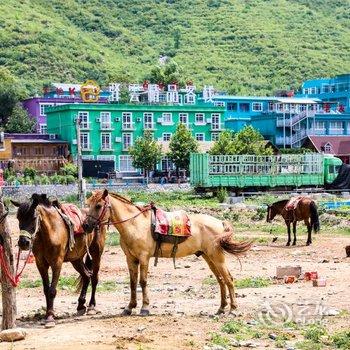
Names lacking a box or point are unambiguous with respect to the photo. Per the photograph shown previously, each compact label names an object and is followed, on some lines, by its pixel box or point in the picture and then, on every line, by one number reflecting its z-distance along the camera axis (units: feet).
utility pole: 155.84
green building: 286.87
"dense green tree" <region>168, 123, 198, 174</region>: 276.62
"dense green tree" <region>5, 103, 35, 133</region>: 307.99
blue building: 325.42
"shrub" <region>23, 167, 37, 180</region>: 261.32
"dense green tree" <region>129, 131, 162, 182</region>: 271.28
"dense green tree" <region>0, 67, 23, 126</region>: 330.54
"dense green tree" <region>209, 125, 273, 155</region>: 266.16
